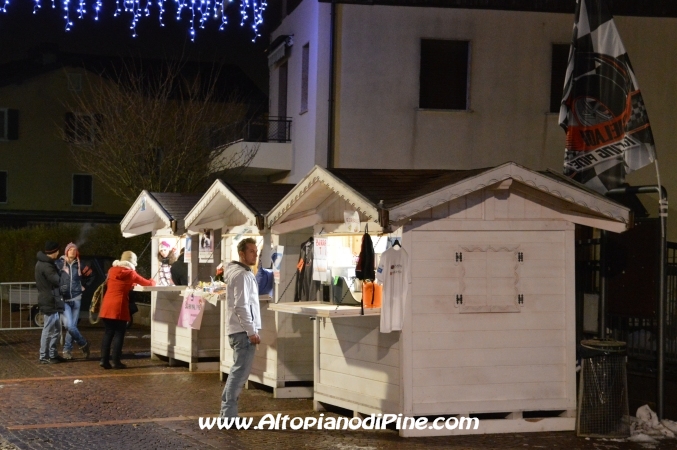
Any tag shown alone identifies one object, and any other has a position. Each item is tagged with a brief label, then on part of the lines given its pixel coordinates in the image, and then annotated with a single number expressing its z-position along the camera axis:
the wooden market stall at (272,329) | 12.60
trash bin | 10.15
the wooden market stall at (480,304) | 10.10
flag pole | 10.68
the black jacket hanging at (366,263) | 10.33
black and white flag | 11.82
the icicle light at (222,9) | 15.66
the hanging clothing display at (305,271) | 12.46
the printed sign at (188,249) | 15.47
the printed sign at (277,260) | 12.86
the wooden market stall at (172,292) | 15.14
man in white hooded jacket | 10.12
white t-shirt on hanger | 9.93
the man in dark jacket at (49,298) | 15.76
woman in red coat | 15.06
